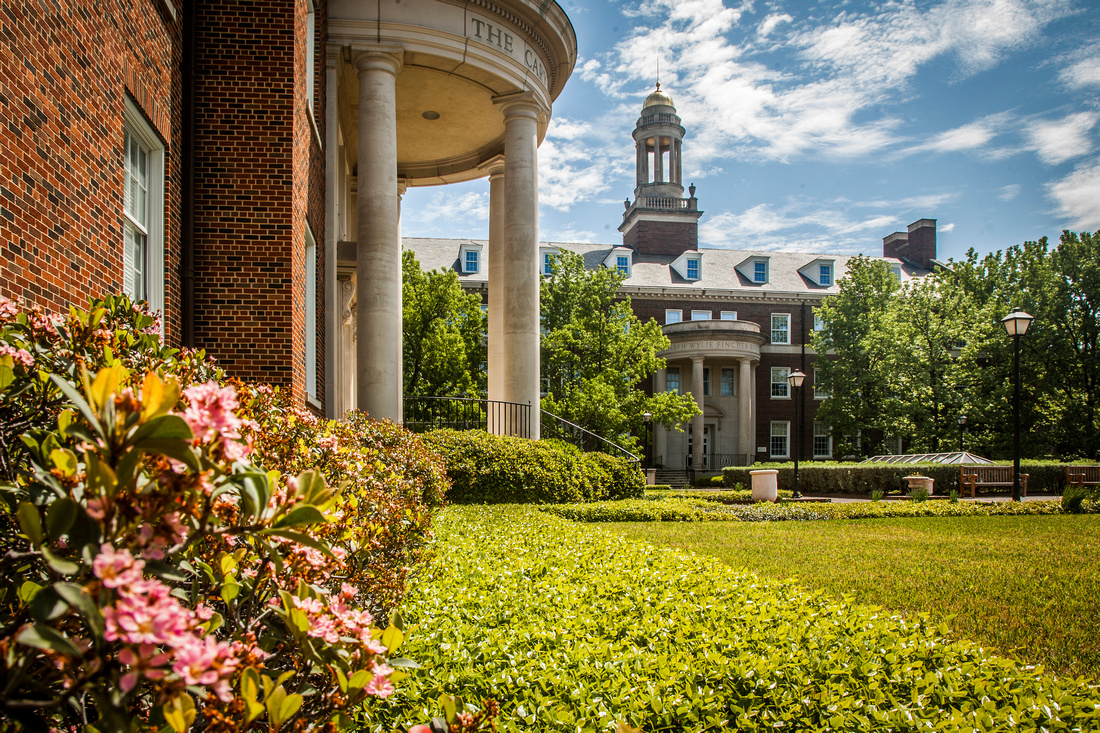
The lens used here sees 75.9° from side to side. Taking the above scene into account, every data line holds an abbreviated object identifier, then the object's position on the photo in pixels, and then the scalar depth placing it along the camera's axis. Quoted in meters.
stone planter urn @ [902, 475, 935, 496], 20.11
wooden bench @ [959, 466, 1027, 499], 22.13
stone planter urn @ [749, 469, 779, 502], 19.08
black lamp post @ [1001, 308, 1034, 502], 16.93
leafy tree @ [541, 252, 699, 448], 28.94
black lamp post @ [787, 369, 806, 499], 23.03
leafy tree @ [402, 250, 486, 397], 30.03
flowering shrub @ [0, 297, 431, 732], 1.11
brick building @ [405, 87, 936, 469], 39.06
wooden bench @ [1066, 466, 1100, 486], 21.94
